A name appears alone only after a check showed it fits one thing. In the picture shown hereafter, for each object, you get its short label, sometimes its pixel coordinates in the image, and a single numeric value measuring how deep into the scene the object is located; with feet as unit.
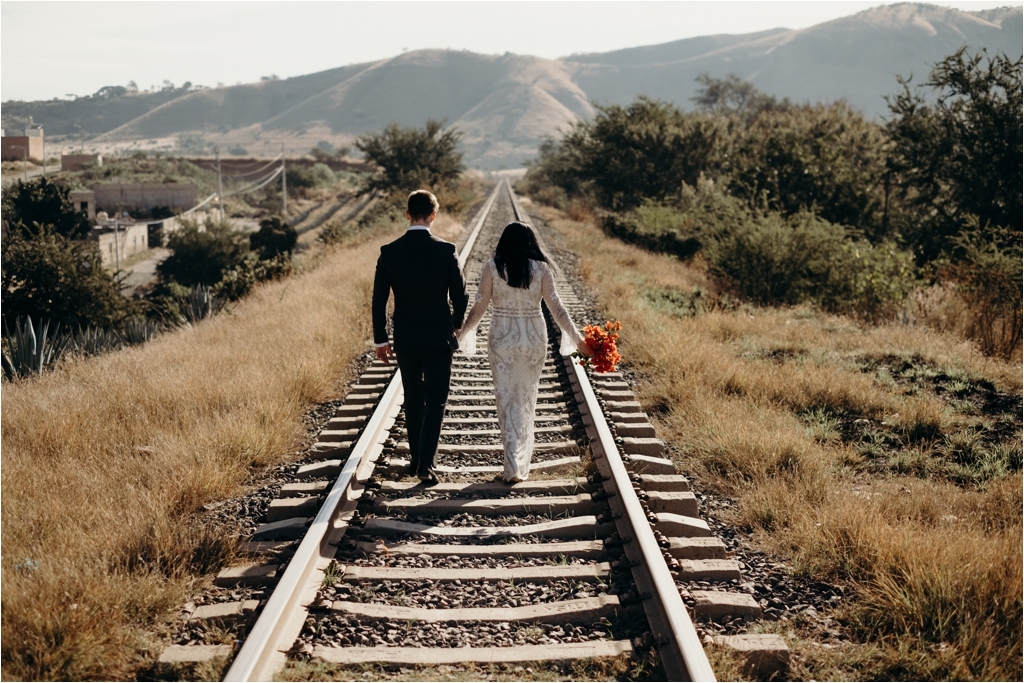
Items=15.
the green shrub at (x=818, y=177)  83.76
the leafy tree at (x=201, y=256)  117.60
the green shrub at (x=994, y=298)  34.63
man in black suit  17.54
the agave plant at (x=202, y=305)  55.31
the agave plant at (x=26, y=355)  35.37
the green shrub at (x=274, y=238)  137.59
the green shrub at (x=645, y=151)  104.53
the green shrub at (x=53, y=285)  52.24
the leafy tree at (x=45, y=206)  131.13
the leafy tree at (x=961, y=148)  69.00
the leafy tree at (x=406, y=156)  132.36
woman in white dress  17.90
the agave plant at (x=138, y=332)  48.49
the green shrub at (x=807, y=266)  46.03
